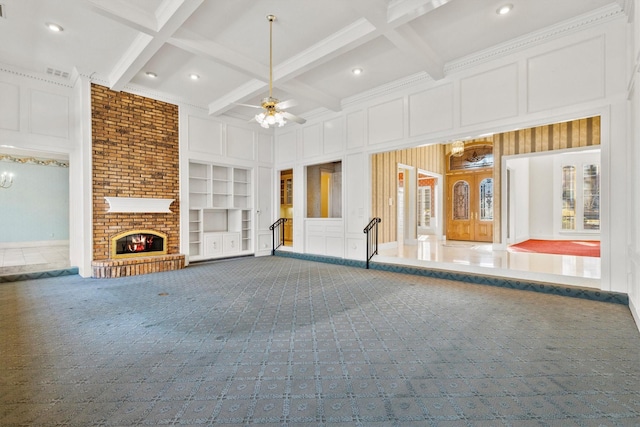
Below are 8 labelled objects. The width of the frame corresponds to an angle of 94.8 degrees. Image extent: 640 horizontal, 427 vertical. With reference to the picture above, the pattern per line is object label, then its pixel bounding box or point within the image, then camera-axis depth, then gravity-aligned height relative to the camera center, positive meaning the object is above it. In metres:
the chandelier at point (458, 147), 9.50 +2.14
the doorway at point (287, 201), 9.98 +0.42
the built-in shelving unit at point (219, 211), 7.63 +0.07
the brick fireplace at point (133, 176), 5.86 +0.81
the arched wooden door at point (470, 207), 10.36 +0.21
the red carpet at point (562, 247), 7.37 -0.98
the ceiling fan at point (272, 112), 4.06 +1.42
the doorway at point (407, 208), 9.41 +0.16
